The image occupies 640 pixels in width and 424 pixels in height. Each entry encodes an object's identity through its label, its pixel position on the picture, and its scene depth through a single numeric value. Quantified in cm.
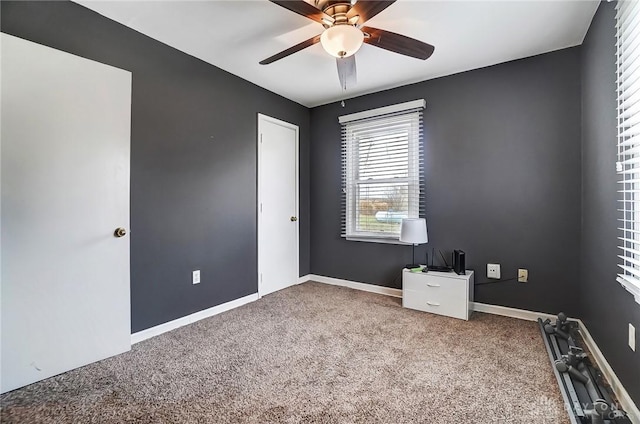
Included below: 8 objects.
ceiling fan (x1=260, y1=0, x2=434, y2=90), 168
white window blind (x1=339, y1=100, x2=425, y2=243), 330
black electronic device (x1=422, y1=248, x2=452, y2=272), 293
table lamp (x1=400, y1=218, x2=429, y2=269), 295
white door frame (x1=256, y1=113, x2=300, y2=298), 339
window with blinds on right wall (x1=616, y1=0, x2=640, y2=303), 141
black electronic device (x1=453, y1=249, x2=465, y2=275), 278
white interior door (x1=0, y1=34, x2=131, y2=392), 167
